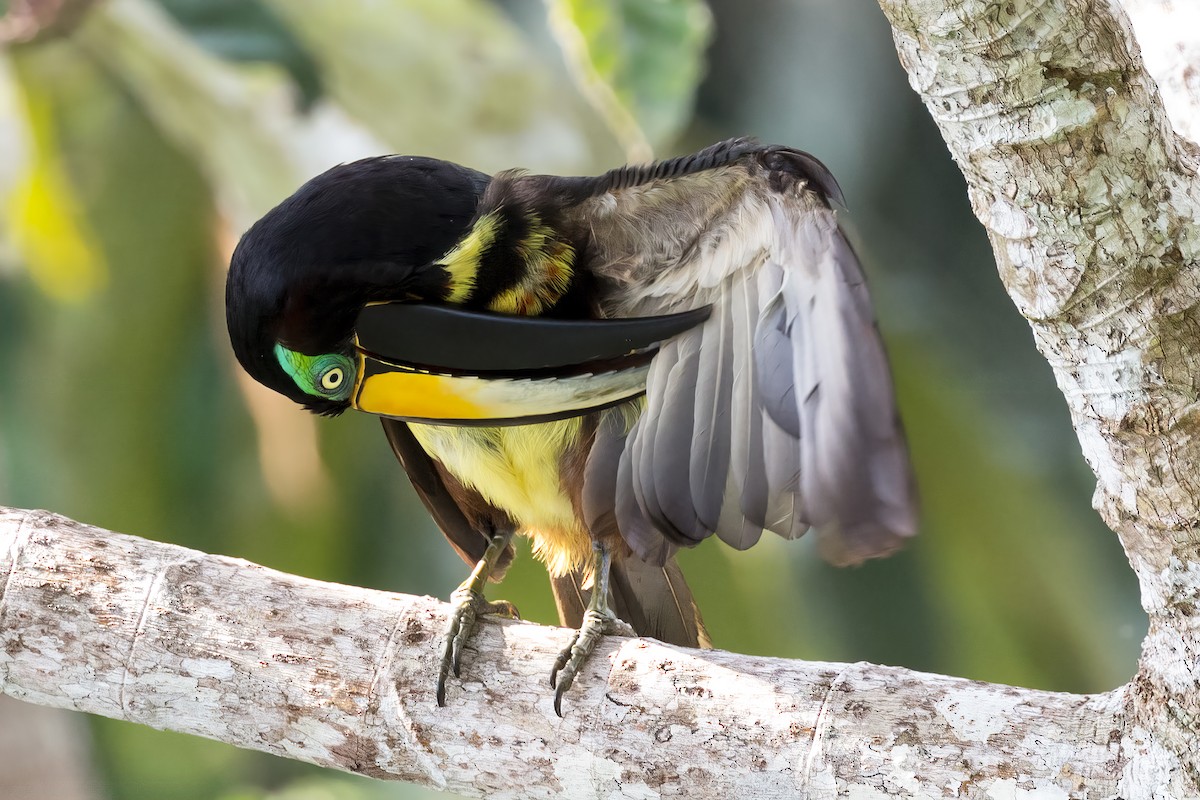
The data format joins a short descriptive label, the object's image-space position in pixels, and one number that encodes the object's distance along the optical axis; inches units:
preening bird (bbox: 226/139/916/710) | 252.1
